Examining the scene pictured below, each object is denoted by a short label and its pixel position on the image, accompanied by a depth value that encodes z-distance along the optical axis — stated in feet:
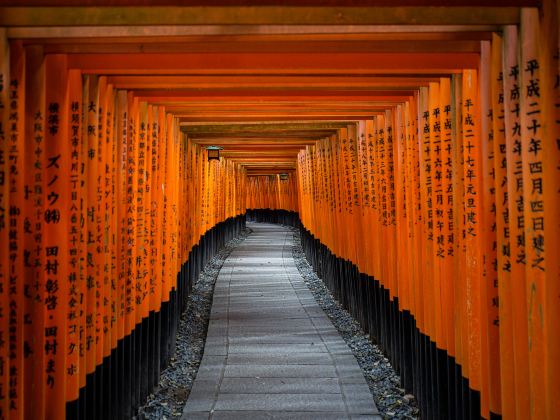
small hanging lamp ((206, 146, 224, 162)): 40.02
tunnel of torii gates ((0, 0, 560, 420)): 9.78
